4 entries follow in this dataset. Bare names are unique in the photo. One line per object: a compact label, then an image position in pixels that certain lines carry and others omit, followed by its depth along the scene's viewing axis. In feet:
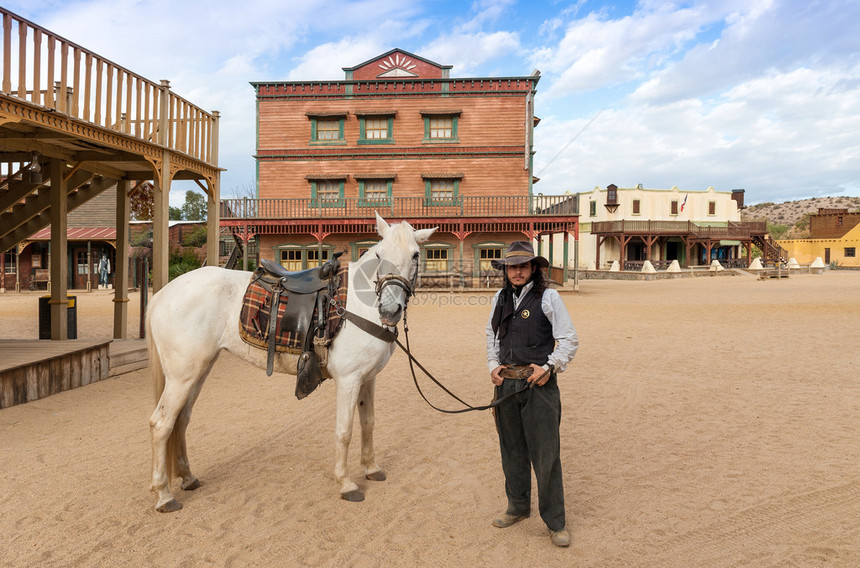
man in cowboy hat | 10.08
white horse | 11.62
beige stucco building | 126.00
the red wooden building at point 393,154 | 78.95
